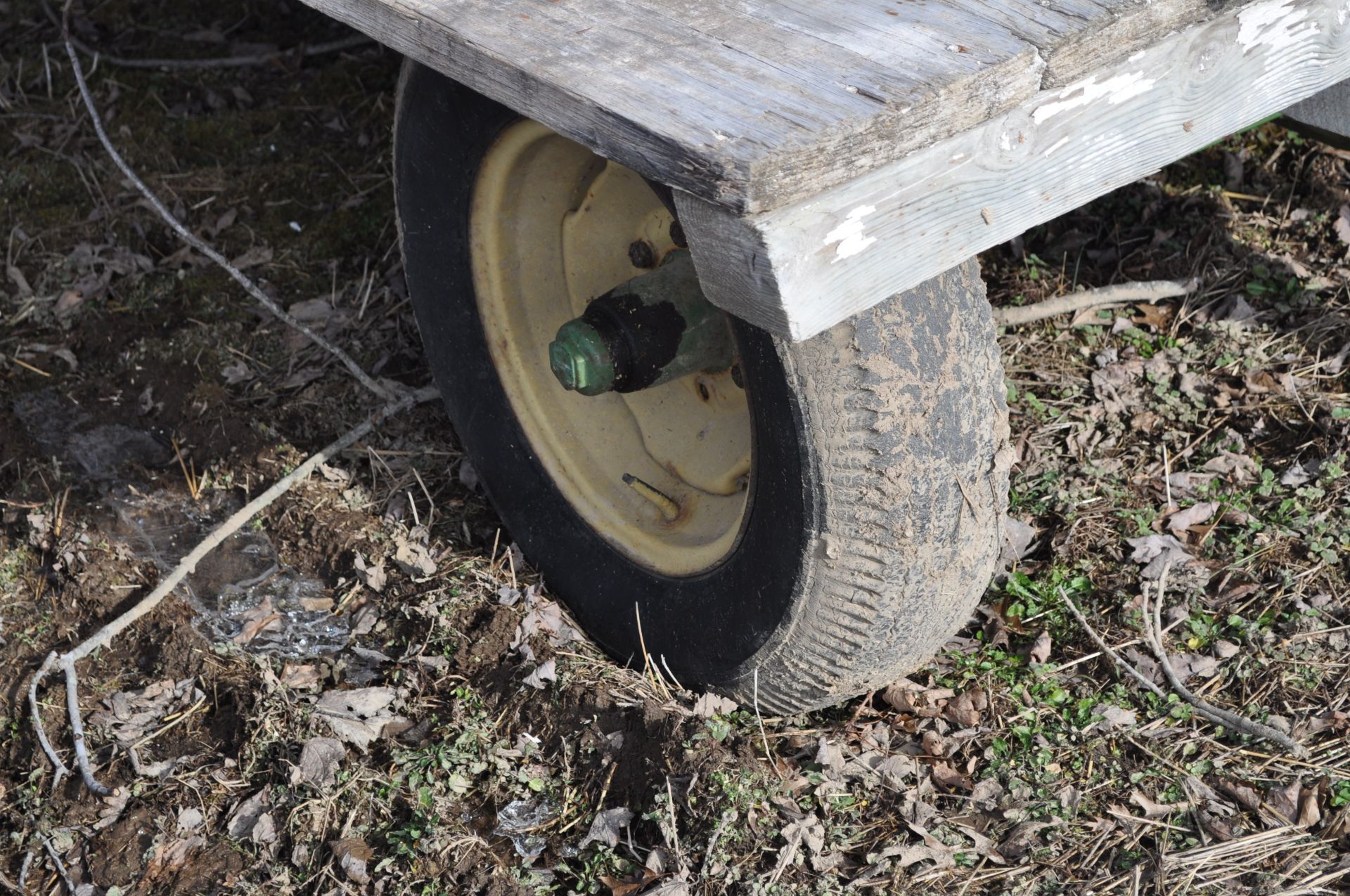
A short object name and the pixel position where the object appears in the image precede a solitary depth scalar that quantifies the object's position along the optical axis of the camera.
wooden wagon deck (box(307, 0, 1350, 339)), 1.37
